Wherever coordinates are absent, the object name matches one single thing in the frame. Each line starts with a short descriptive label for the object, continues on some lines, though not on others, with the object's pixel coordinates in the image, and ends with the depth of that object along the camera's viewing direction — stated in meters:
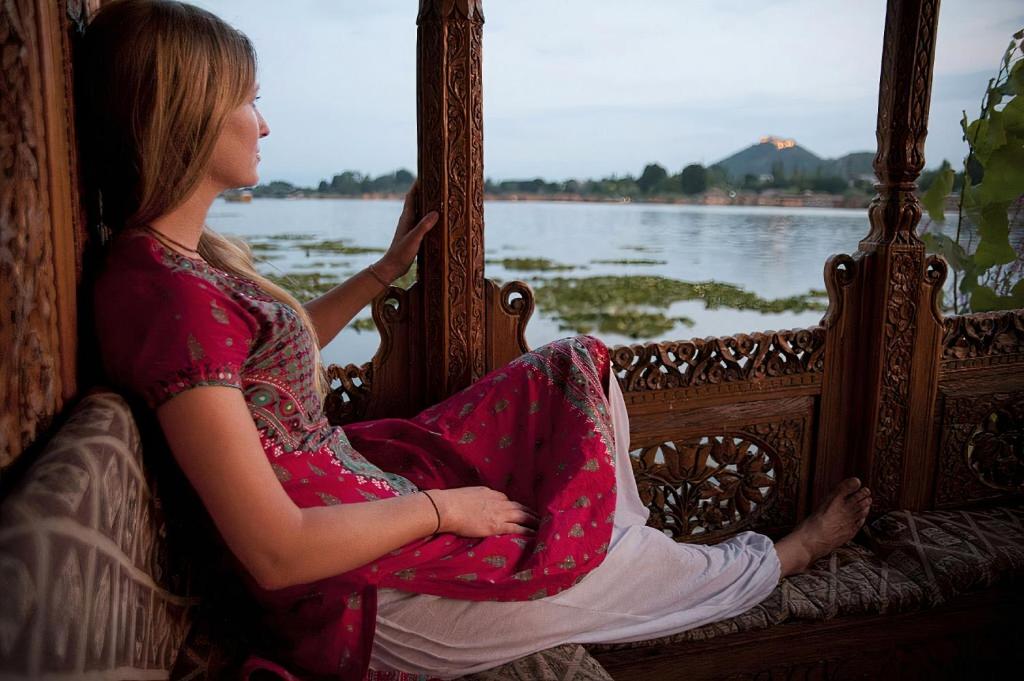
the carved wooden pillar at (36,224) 0.93
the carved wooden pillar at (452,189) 1.90
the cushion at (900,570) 2.01
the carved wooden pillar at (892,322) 2.26
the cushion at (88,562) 0.70
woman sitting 1.12
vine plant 2.78
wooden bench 0.75
